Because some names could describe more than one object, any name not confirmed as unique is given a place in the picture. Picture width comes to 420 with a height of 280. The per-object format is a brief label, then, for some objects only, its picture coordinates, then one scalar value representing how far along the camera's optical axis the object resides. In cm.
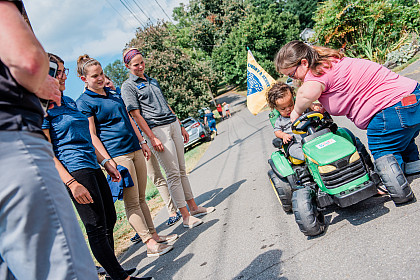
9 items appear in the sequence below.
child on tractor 381
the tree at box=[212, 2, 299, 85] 3334
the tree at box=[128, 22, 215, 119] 2266
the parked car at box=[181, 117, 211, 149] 1602
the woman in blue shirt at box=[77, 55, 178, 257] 349
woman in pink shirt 275
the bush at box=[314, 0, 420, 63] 1244
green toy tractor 266
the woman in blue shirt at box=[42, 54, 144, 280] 276
